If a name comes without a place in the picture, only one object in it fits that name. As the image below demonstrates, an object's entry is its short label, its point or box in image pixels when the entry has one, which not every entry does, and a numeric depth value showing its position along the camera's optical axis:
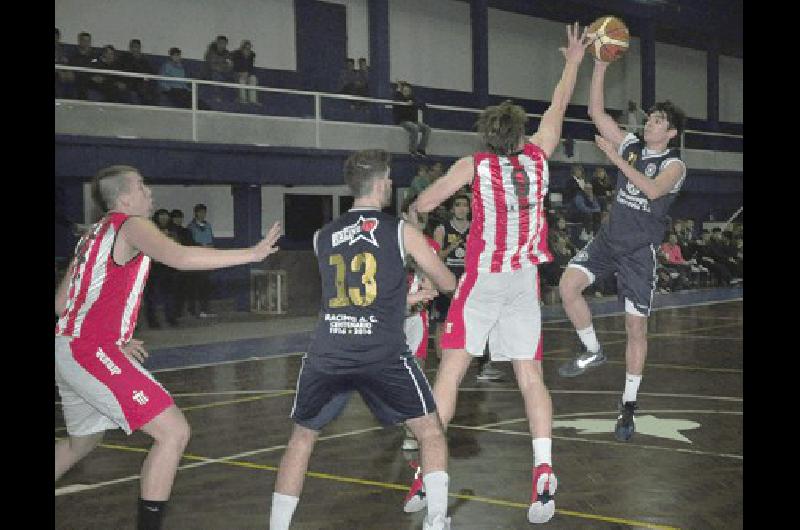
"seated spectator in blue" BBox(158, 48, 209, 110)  19.14
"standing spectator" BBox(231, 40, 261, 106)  21.42
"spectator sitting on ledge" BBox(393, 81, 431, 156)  22.31
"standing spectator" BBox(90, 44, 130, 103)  17.67
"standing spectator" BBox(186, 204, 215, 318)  19.88
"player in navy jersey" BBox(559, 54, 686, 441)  8.34
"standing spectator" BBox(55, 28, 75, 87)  17.50
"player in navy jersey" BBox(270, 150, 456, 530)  5.22
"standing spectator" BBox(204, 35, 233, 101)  20.73
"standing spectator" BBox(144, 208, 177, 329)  17.97
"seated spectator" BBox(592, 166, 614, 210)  24.96
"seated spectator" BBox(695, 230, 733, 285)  27.58
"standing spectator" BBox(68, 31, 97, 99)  17.61
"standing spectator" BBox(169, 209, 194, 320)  18.33
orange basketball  8.29
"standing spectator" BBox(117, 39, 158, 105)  18.47
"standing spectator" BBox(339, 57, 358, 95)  23.31
